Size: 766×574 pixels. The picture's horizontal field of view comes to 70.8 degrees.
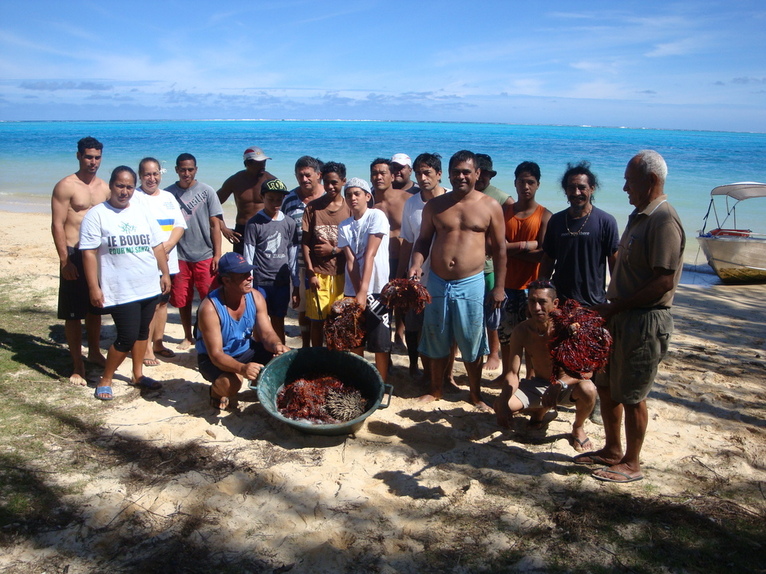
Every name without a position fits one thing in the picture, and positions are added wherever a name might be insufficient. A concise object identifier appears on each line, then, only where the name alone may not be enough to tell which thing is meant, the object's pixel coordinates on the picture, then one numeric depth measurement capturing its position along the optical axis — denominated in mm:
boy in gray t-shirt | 5094
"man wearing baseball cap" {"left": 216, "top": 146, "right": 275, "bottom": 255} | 5824
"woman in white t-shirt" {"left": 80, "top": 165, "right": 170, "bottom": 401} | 4375
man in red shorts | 5609
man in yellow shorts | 4984
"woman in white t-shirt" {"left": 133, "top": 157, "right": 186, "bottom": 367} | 5195
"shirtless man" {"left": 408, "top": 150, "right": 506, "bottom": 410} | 4406
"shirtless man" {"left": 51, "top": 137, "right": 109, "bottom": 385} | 4699
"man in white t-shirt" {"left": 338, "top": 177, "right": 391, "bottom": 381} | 4660
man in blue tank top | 4059
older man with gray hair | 3086
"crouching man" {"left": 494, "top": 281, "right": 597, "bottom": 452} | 3824
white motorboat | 9953
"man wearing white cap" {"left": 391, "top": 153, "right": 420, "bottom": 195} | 6039
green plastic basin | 3779
